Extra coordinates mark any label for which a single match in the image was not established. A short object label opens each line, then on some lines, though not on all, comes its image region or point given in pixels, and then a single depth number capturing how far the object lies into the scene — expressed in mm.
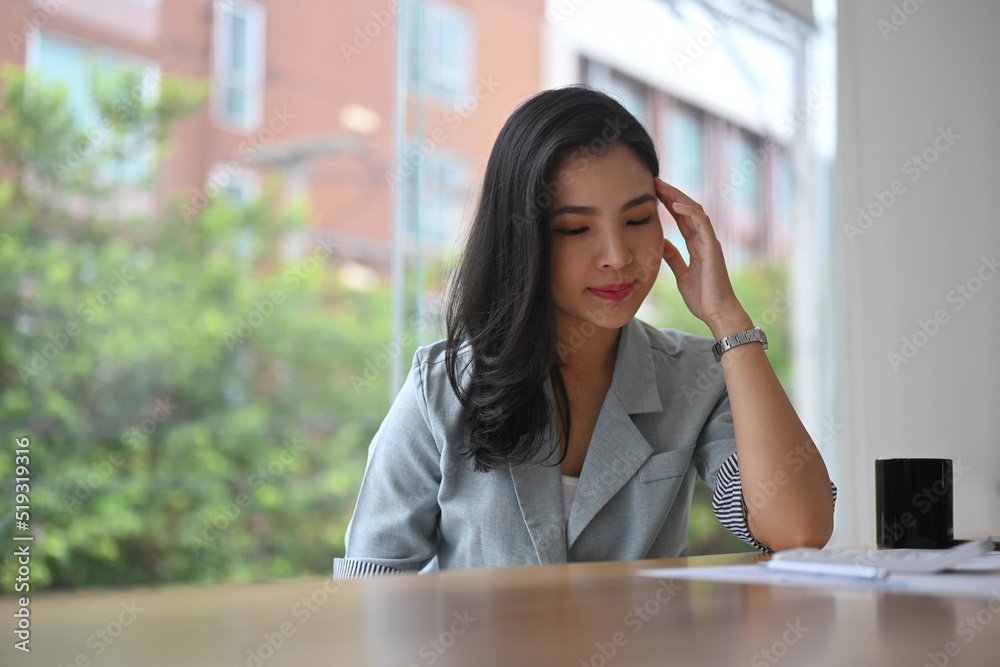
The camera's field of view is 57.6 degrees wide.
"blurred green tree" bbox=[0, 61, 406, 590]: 3930
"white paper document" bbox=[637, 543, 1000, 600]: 720
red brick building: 4477
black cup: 1057
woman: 1222
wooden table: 471
